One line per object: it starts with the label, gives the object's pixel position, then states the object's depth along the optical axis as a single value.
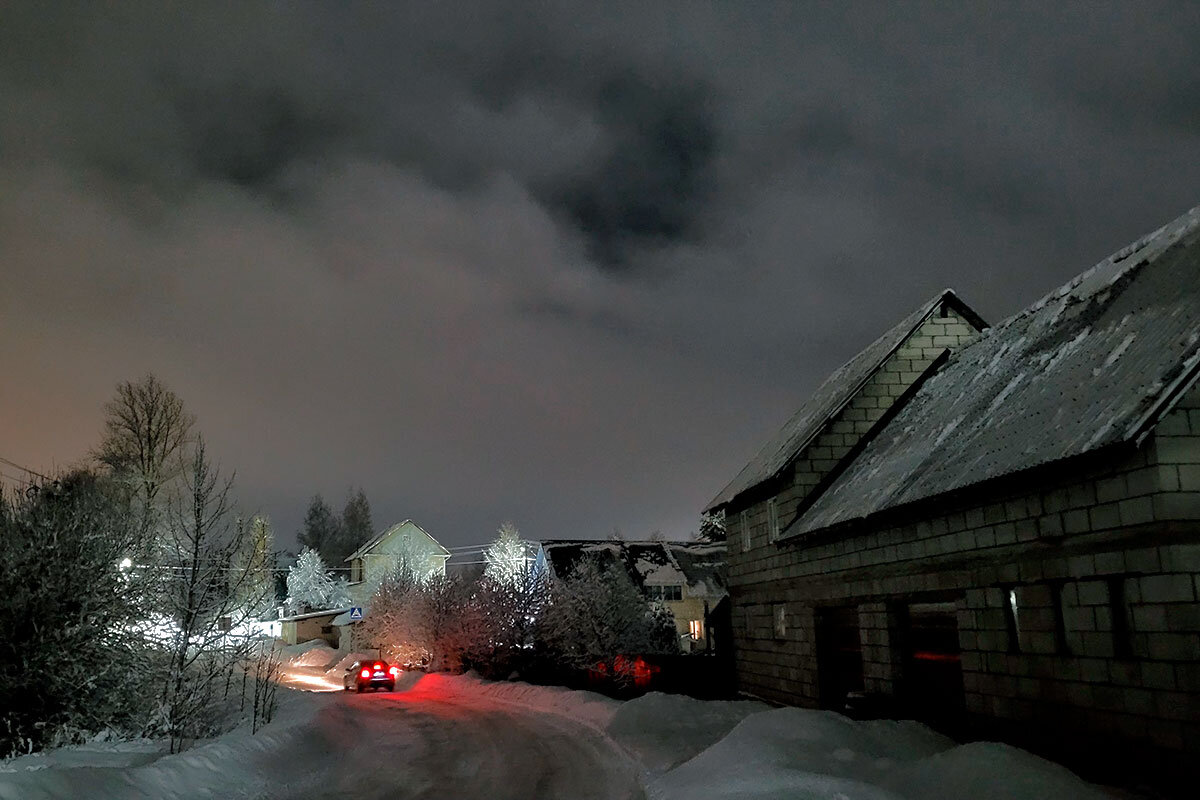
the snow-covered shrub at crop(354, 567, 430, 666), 43.76
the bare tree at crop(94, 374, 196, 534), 33.97
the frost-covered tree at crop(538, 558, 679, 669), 30.41
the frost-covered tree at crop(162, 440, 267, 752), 14.88
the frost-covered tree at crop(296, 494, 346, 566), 105.06
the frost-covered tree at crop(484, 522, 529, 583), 85.06
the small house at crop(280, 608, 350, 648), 67.25
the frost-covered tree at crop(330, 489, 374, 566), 105.50
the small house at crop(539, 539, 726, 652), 50.94
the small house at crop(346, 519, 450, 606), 77.75
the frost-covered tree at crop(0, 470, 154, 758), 15.22
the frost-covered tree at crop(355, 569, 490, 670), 37.78
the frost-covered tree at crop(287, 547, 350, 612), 82.44
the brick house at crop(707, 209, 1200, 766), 9.89
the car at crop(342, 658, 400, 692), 34.97
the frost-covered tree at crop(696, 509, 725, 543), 69.38
